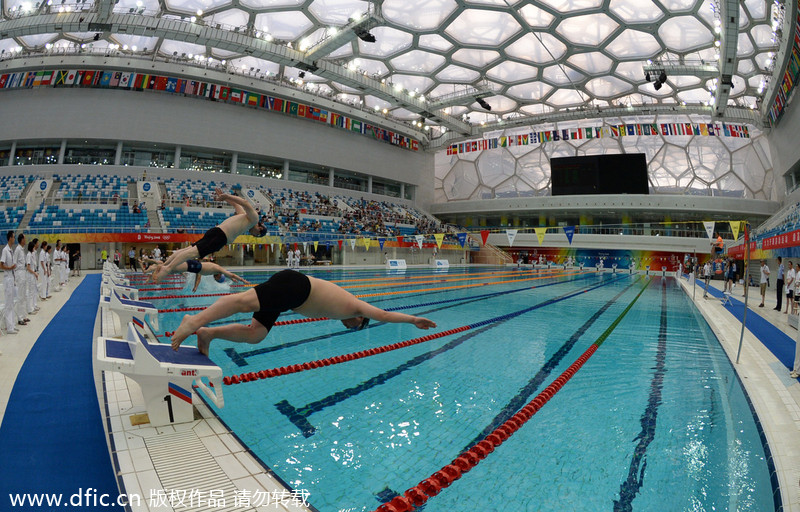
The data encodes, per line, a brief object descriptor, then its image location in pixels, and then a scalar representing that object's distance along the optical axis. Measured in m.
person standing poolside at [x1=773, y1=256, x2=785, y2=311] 7.79
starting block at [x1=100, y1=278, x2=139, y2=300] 5.55
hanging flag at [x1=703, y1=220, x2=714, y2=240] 9.36
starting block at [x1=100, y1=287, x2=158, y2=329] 4.06
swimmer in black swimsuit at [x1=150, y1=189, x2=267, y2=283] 3.78
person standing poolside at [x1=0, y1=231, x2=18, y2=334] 4.08
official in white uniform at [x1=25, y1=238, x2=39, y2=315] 4.83
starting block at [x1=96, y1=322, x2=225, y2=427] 2.08
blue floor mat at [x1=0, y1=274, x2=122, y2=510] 1.61
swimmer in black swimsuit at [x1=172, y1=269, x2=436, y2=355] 1.99
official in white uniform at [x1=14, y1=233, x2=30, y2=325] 4.54
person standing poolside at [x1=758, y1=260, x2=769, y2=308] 8.41
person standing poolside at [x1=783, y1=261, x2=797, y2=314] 6.69
